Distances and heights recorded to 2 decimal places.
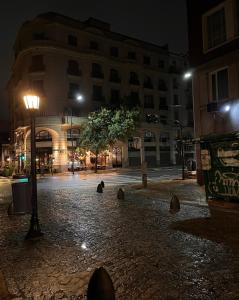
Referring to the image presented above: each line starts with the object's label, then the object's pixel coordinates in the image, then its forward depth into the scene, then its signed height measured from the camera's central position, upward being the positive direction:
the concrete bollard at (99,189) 11.98 -1.56
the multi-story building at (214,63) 11.36 +4.81
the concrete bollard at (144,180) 13.11 -1.26
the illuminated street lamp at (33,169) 5.45 -0.20
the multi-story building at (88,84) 31.27 +11.61
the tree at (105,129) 26.94 +3.50
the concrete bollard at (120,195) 9.93 -1.57
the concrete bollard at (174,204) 7.67 -1.57
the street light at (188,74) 13.20 +4.70
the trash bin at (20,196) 5.91 -0.90
